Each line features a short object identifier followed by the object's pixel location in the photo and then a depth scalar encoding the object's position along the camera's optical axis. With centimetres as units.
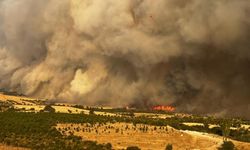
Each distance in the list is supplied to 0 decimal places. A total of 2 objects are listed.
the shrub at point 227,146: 12125
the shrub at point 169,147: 12114
